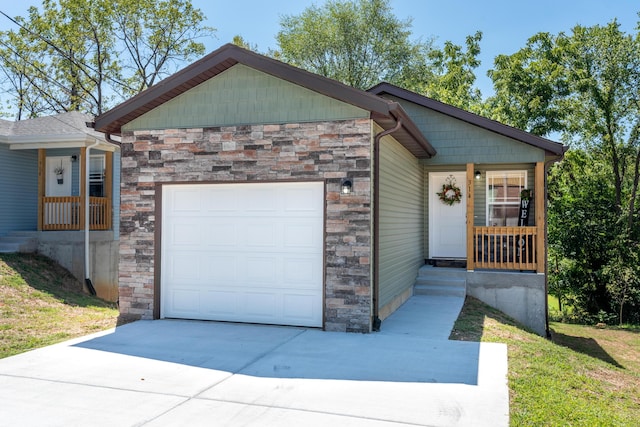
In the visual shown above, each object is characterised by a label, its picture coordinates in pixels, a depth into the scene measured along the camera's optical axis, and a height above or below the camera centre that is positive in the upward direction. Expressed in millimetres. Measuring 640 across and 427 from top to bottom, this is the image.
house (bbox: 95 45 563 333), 7293 +275
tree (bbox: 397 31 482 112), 23844 +7013
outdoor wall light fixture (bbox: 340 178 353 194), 7215 +399
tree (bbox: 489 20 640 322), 15906 +3681
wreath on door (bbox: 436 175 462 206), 12211 +531
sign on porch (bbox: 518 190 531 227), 11641 +174
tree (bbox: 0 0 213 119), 23781 +7842
